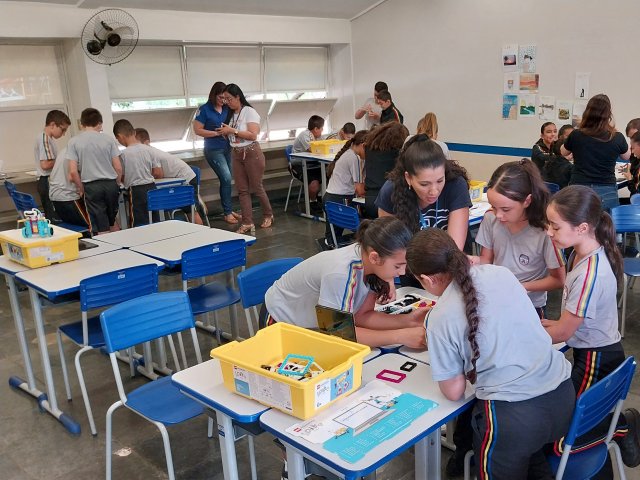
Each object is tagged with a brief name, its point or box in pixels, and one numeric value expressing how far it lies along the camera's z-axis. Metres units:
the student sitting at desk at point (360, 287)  2.08
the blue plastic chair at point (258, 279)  3.04
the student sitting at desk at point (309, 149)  7.93
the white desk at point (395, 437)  1.57
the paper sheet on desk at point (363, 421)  1.63
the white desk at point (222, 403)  1.82
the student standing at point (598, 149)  4.45
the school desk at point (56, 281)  3.07
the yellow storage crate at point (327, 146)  7.48
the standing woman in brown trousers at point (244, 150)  6.87
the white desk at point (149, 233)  4.01
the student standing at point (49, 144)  5.75
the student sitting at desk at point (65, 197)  5.45
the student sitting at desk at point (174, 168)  6.69
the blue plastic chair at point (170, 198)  5.88
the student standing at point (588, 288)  2.09
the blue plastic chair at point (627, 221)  4.02
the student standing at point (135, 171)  6.04
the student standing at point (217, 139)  7.16
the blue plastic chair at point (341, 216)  4.79
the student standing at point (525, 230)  2.47
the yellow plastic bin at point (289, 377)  1.74
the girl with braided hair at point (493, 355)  1.72
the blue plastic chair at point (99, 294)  3.03
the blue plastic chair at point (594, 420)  1.78
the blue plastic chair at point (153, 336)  2.43
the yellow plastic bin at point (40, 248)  3.35
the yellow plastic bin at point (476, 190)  4.77
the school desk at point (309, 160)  7.42
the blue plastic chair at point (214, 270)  3.50
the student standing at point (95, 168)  5.42
